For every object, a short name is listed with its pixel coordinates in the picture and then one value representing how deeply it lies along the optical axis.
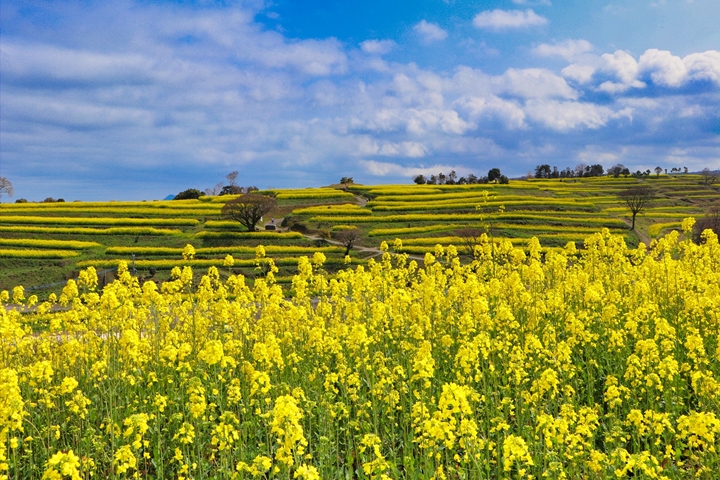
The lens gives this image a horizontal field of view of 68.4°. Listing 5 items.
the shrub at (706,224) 45.21
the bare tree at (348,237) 49.25
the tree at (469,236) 45.38
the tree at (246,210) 60.32
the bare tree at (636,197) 64.61
